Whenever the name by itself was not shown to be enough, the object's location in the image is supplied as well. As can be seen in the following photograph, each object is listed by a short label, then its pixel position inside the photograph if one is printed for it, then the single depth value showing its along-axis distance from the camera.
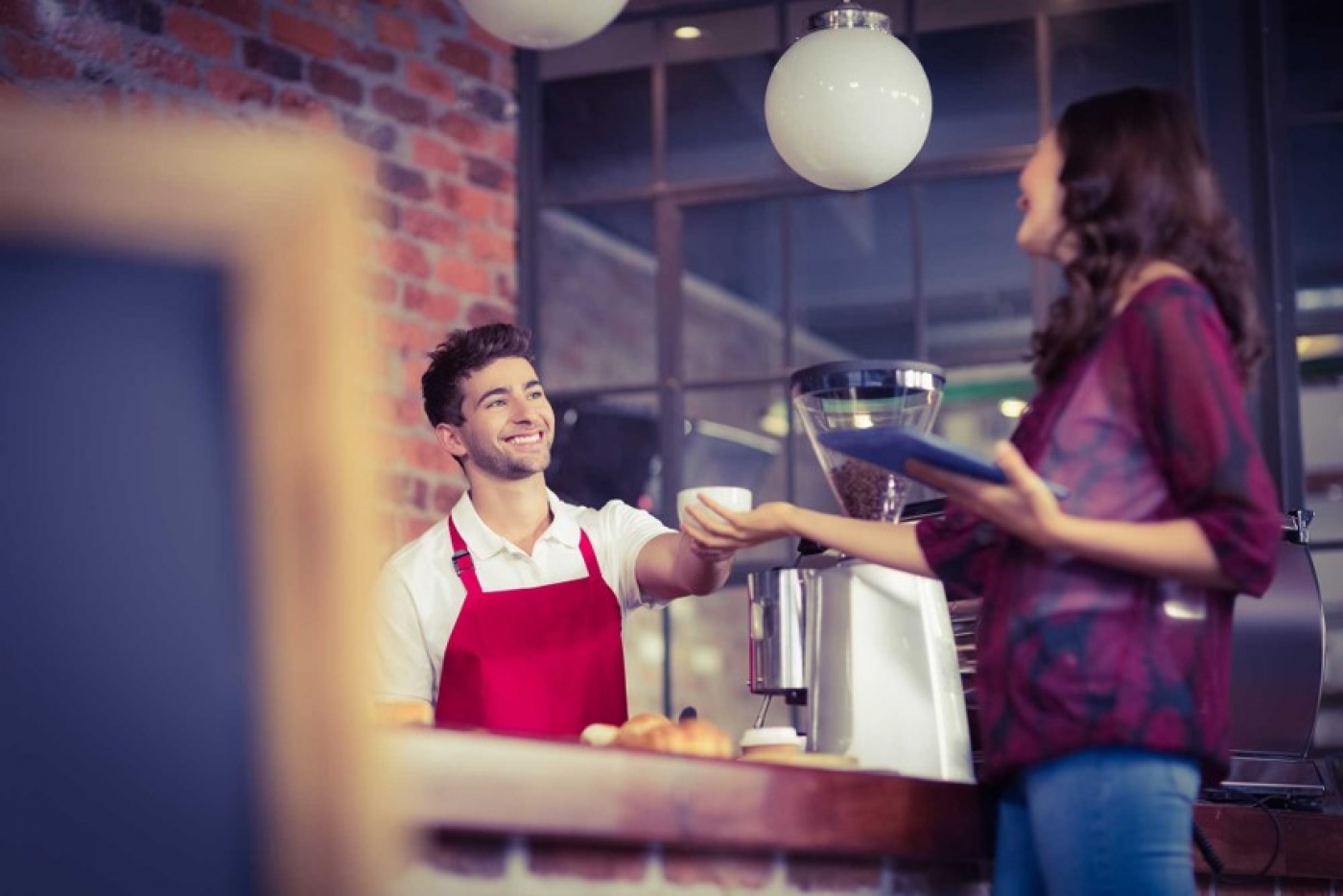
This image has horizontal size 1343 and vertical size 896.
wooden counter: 2.67
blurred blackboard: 1.38
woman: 3.00
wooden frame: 1.39
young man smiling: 4.24
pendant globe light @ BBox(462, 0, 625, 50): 3.94
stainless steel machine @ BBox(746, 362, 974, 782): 3.54
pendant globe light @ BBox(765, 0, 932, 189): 3.93
